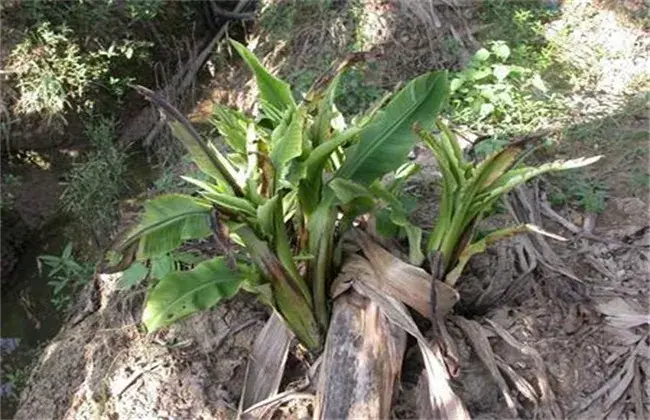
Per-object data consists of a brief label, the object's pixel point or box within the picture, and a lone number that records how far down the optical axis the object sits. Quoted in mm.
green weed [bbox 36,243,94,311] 3209
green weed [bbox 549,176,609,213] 2850
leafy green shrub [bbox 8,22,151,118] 4102
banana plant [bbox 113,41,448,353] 2021
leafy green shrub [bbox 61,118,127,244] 3803
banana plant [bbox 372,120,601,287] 2047
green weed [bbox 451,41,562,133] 3375
